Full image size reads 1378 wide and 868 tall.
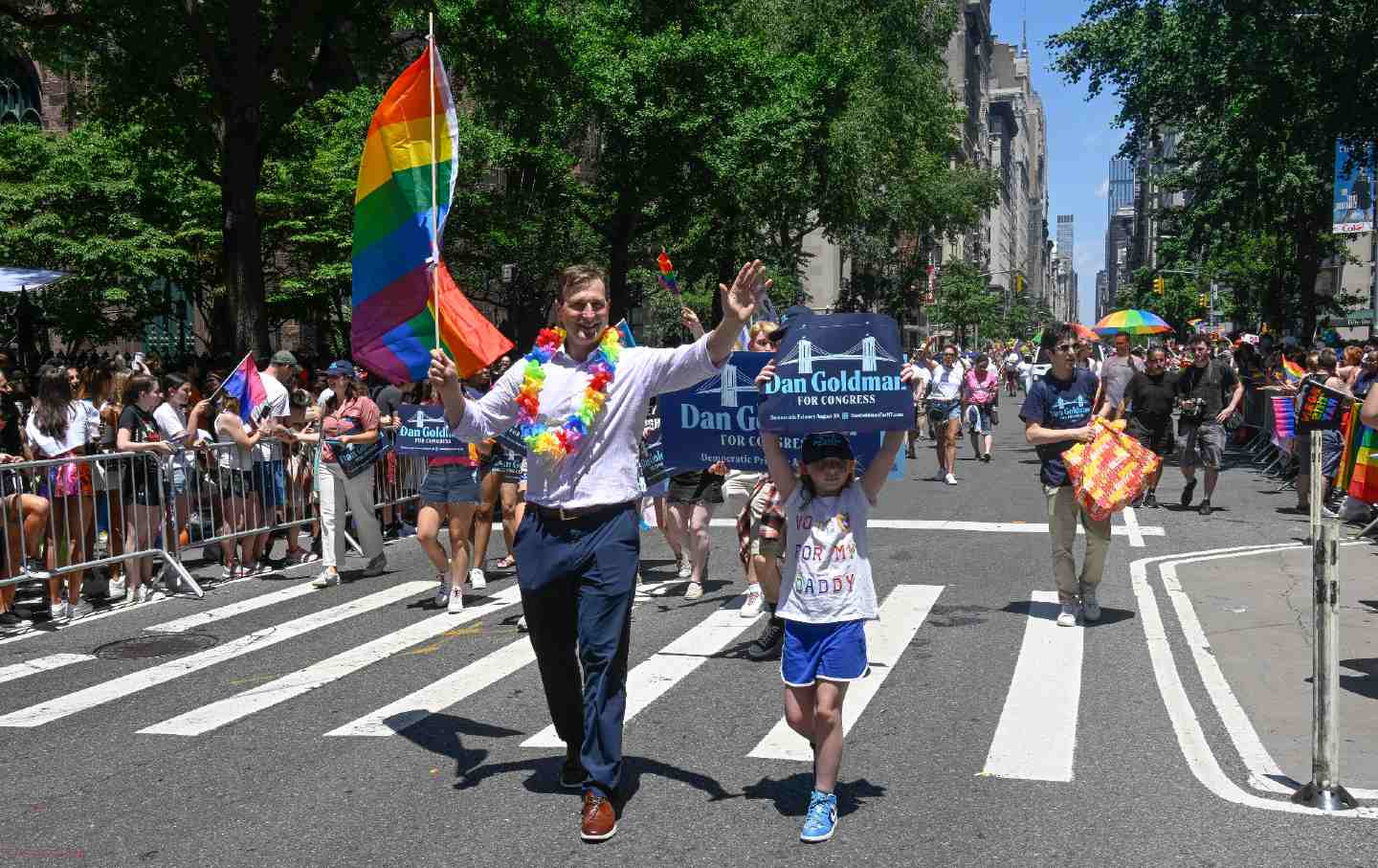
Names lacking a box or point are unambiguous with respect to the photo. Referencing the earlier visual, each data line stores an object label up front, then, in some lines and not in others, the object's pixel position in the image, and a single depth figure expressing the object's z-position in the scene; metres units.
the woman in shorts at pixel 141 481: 10.27
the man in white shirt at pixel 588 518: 4.75
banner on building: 21.84
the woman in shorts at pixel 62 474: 9.63
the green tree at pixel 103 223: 24.94
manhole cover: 8.24
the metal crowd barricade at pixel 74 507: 9.30
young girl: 4.63
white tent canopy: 15.04
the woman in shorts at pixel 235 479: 11.23
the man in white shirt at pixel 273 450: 11.77
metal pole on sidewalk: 4.82
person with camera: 14.38
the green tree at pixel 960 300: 82.31
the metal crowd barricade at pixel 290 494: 11.25
